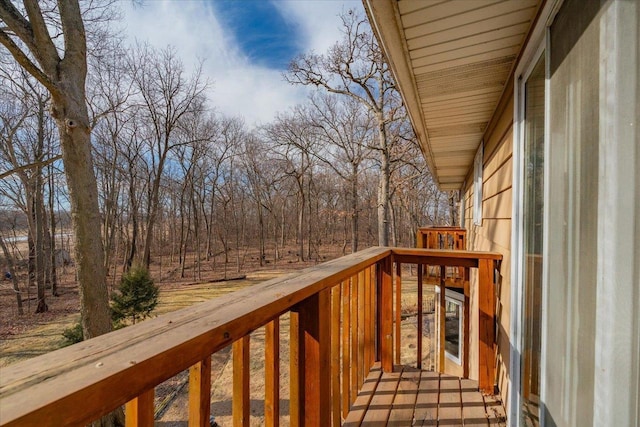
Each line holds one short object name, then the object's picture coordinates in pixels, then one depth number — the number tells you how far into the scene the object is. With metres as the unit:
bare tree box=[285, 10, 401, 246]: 9.06
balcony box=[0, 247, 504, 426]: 0.48
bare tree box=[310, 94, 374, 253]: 13.95
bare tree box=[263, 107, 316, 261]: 15.47
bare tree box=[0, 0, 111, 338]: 4.46
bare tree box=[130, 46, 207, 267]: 13.60
